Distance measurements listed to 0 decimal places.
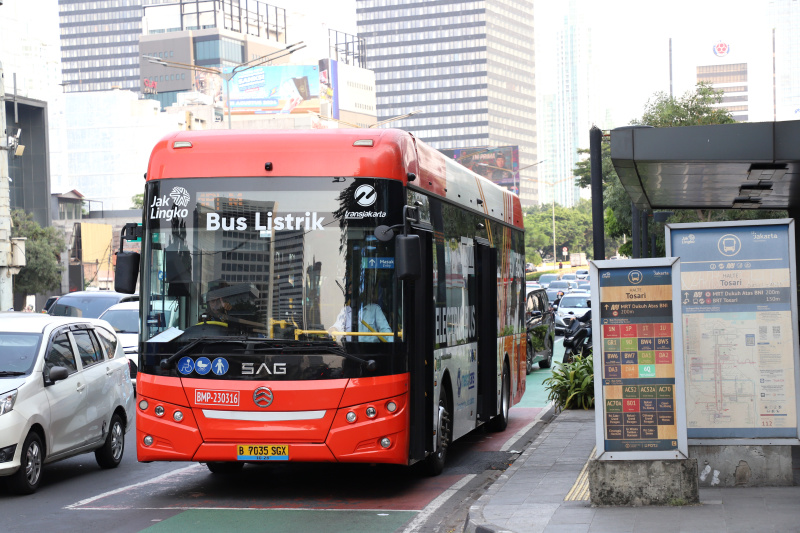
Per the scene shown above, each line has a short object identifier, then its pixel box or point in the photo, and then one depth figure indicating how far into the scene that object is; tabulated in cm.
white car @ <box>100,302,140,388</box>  2086
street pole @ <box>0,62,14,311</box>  4622
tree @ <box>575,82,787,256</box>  3384
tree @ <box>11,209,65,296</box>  6356
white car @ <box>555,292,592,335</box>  3478
